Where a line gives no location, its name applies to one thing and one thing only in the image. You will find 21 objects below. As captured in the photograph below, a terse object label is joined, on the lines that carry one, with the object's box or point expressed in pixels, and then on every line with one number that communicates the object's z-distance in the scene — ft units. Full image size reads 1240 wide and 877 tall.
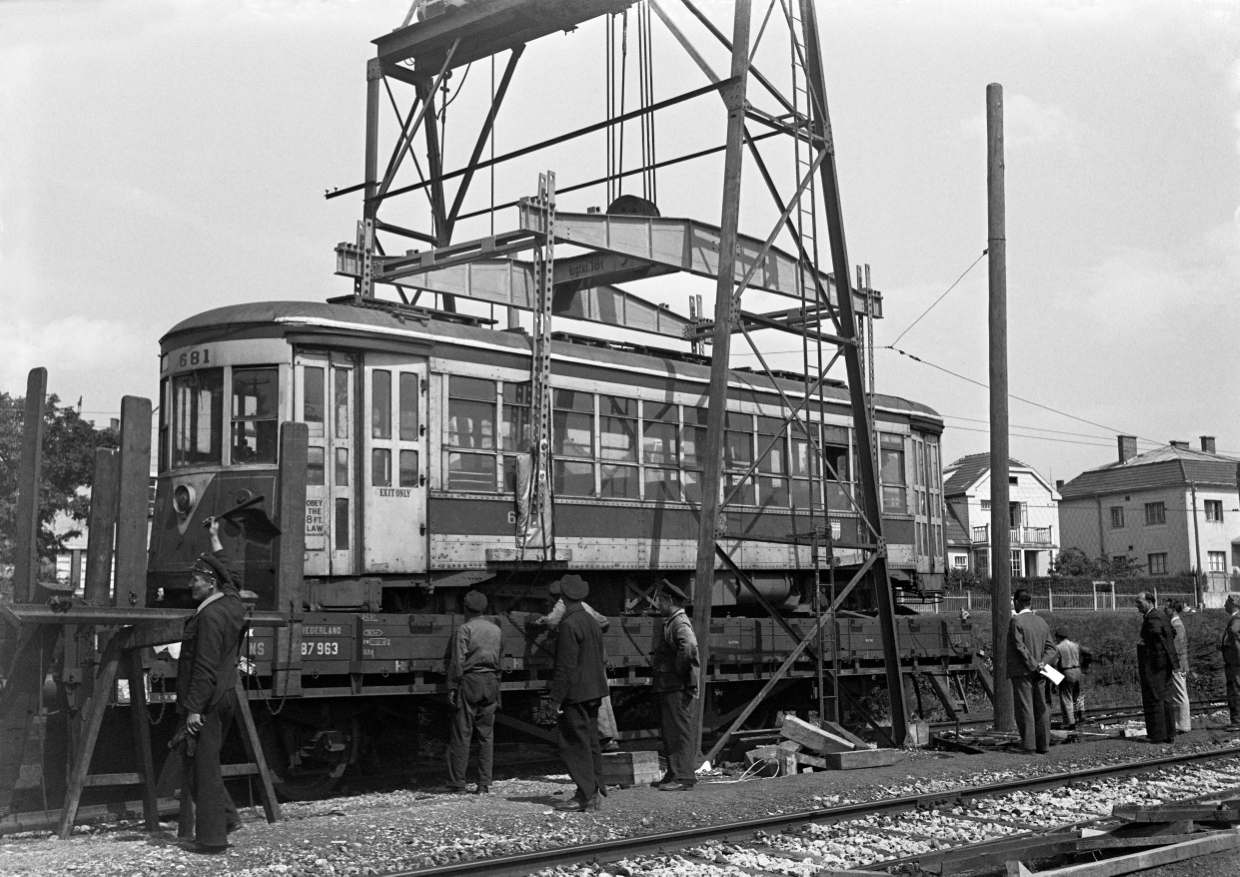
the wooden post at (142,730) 29.71
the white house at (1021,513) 202.69
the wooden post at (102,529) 30.73
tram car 40.24
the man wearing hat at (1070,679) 57.62
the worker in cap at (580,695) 33.35
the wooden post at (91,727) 28.73
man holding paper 46.42
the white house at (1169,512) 188.85
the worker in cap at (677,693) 38.45
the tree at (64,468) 88.33
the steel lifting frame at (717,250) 44.68
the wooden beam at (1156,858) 24.59
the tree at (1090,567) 173.06
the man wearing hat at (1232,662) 58.49
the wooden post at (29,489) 31.45
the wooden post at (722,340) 43.01
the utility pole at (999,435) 53.16
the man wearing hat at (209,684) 26.43
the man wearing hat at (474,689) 38.75
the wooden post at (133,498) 30.66
